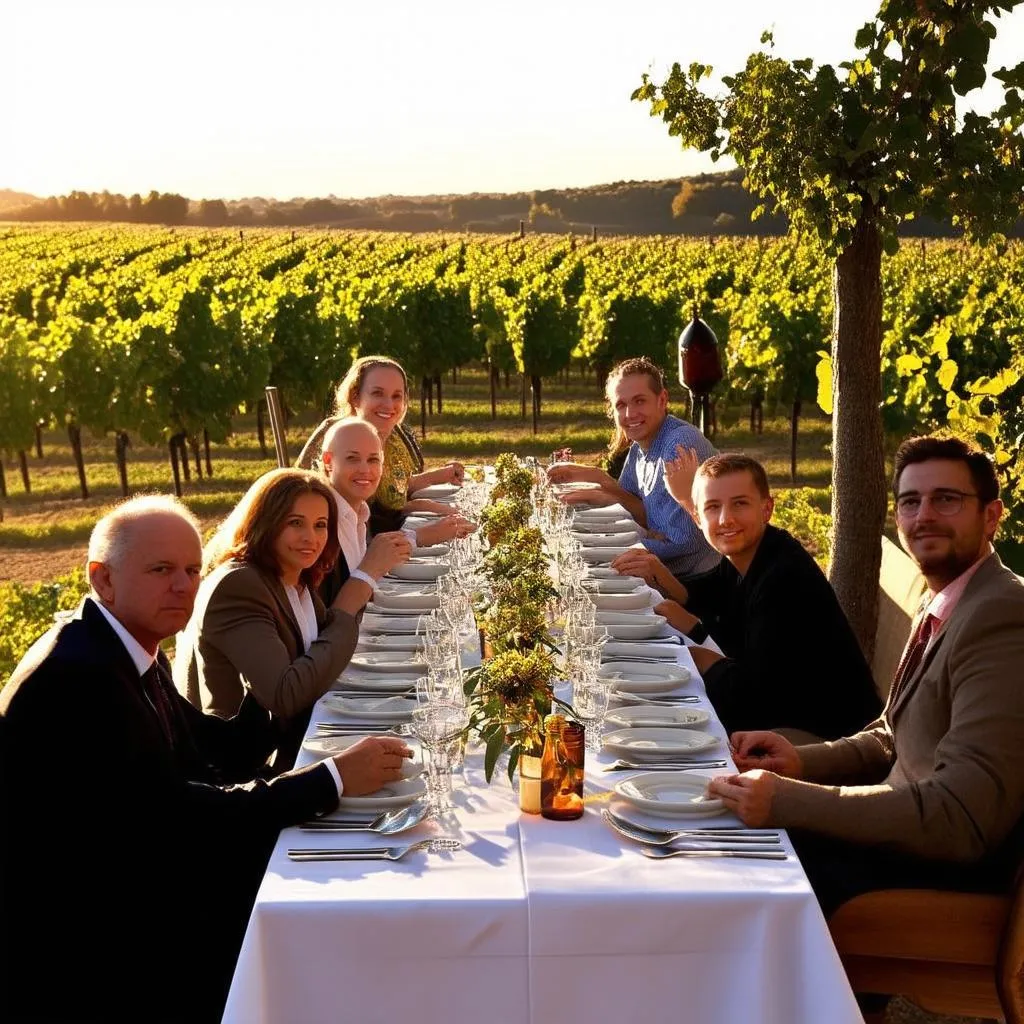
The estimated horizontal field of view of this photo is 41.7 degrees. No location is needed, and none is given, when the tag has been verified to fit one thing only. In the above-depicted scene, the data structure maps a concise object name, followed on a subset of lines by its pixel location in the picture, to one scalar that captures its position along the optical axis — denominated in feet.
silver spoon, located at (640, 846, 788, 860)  8.15
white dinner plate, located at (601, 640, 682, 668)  12.55
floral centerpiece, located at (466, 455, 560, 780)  8.55
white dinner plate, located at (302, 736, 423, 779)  10.00
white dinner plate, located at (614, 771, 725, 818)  8.72
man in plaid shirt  18.42
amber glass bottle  8.71
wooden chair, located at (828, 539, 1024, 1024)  9.08
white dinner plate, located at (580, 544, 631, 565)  16.87
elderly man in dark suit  8.13
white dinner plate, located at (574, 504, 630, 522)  20.16
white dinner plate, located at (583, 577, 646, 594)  14.85
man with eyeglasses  8.82
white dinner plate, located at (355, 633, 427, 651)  13.12
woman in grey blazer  11.58
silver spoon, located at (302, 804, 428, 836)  8.53
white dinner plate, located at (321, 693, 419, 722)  10.95
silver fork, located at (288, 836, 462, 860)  8.19
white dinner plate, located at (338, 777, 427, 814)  8.97
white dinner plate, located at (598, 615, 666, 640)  13.35
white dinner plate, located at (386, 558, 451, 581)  16.46
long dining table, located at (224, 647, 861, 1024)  7.55
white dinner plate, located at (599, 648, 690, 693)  11.52
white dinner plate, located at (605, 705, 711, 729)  10.52
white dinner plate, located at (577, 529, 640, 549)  17.89
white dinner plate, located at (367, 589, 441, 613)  14.92
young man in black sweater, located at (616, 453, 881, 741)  12.03
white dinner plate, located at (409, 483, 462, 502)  23.25
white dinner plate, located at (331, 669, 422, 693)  11.75
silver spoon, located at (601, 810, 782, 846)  8.36
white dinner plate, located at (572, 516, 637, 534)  19.08
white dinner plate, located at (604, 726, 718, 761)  9.95
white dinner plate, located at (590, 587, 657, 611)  14.47
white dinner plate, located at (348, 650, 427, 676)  12.32
